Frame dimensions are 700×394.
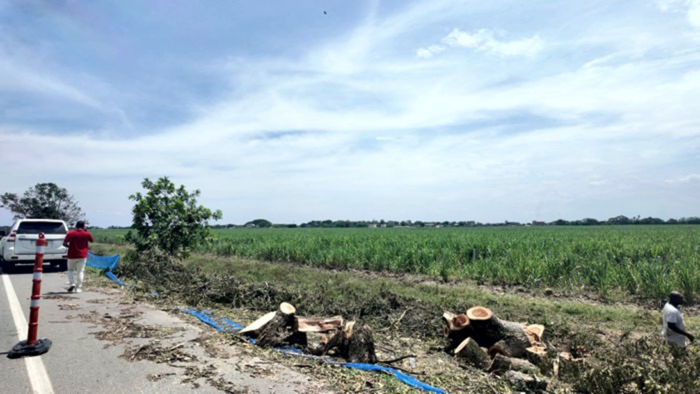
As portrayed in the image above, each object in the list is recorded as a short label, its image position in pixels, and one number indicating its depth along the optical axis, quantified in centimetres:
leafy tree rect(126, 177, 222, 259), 1588
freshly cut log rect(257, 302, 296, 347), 625
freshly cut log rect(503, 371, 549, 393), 491
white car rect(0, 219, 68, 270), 1418
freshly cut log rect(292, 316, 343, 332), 661
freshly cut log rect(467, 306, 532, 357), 621
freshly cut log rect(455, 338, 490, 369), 595
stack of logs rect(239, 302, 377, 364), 568
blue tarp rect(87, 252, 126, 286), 1319
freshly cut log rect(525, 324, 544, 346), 651
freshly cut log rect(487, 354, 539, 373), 554
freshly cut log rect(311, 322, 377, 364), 561
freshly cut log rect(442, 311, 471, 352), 664
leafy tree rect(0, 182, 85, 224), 3941
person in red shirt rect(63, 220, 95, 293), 1057
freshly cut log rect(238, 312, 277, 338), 654
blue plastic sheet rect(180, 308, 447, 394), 480
